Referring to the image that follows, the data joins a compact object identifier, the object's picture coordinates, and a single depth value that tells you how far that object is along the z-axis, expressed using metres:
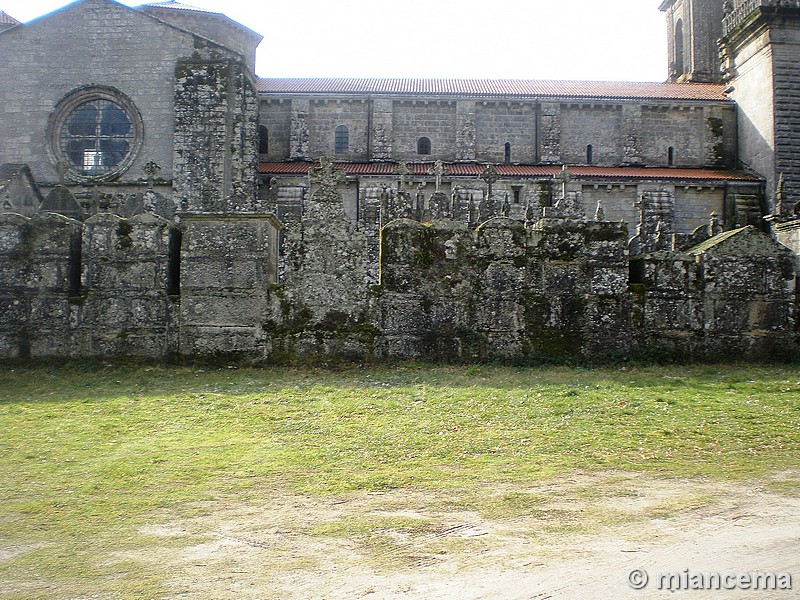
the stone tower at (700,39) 40.44
